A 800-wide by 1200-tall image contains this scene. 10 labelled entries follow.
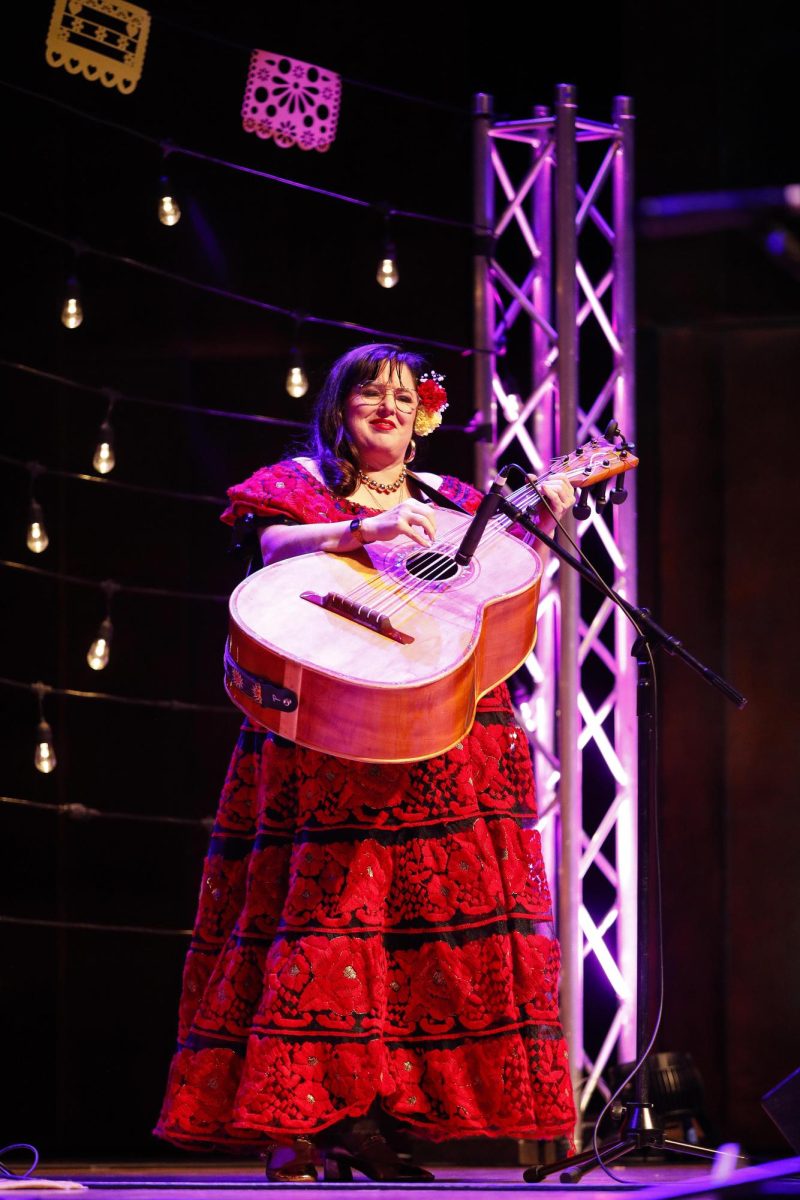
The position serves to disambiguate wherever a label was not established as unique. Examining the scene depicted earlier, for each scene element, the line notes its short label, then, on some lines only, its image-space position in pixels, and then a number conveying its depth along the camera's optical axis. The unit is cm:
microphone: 563
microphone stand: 587
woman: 588
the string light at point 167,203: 797
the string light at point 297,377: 827
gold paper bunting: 805
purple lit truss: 827
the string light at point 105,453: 790
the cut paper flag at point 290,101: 858
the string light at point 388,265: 839
